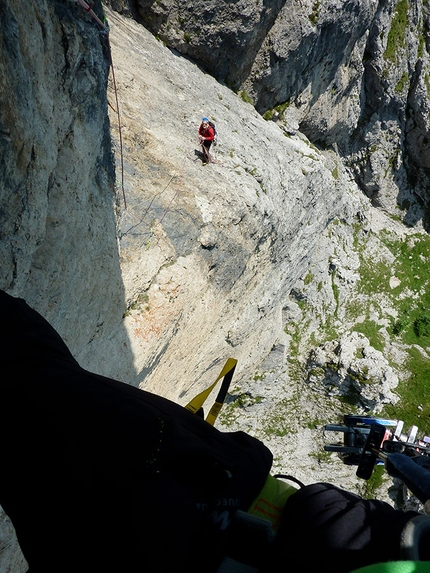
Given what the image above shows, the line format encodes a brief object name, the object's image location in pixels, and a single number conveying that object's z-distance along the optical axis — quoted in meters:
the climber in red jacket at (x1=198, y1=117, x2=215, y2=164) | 10.42
